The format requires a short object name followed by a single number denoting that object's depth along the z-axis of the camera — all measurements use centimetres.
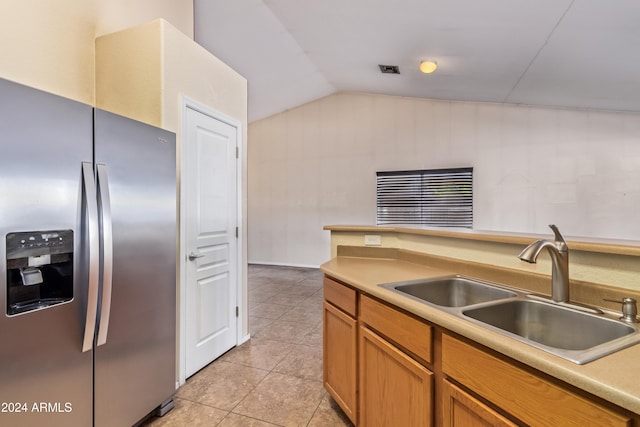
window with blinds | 525
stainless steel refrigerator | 118
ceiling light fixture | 378
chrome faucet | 118
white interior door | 233
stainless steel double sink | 86
